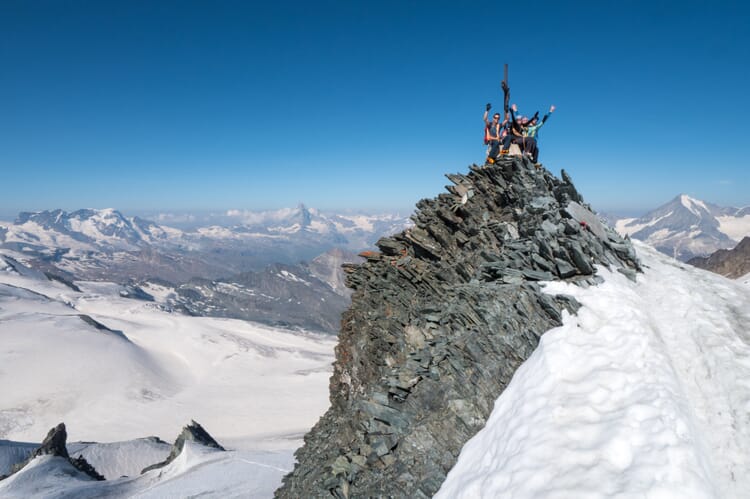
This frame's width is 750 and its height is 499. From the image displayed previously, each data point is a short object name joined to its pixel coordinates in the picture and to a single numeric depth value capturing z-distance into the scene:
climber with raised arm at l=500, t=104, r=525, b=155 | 20.28
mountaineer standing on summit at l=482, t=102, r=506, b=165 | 21.44
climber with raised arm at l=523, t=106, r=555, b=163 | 20.63
